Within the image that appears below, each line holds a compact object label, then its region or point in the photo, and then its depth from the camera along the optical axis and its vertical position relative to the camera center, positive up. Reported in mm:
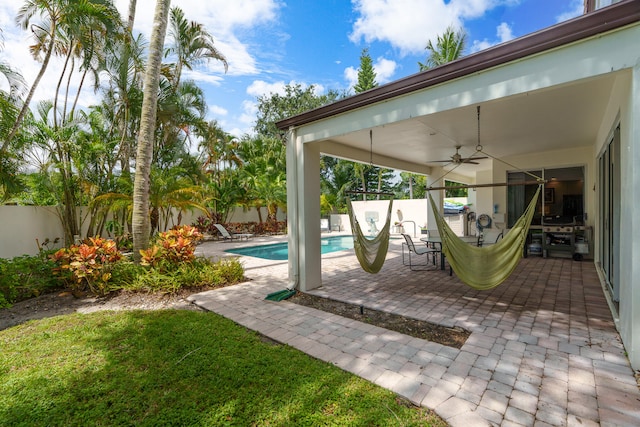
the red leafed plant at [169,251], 5803 -767
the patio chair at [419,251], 7132 -1095
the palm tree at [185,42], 11977 +7131
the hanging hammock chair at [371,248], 5387 -738
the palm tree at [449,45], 16484 +9317
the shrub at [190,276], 5508 -1276
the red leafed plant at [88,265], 5219 -921
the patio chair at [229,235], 13987 -1150
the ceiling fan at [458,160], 5988 +984
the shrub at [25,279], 5016 -1155
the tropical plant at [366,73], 22770 +10740
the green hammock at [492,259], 4137 -759
